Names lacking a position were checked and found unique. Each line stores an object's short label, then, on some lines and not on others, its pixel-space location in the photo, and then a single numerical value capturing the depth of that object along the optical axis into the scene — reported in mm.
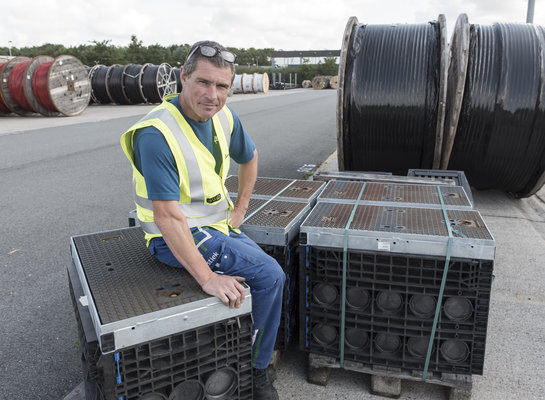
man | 2270
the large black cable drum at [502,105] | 5734
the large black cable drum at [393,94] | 5949
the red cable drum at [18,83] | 17047
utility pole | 10264
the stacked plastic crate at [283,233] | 2857
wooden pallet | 2627
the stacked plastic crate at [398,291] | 2502
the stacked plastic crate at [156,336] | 1906
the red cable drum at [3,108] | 17630
